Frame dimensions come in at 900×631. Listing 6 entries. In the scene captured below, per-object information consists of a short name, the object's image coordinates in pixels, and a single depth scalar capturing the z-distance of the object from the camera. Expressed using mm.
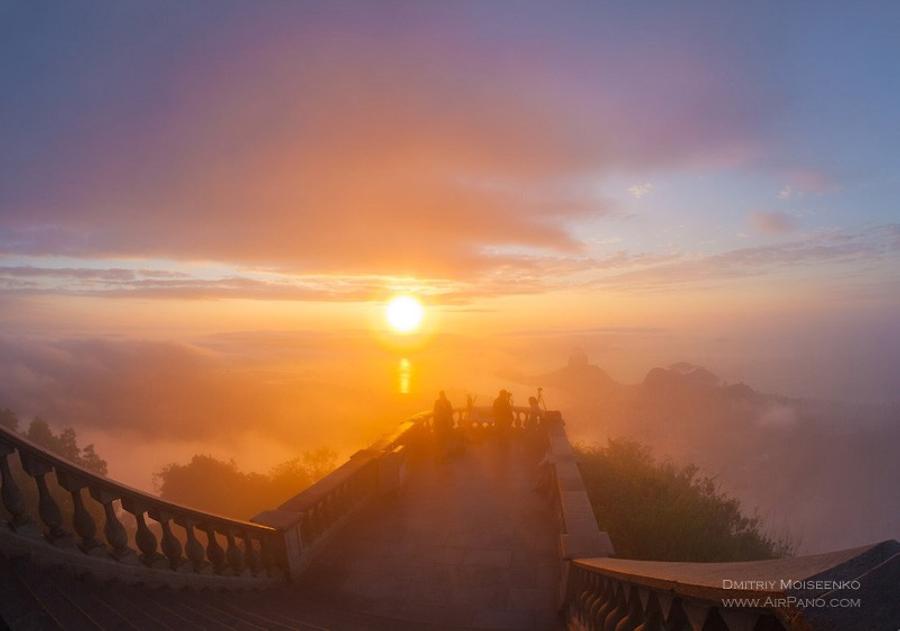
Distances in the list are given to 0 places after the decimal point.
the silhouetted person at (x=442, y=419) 15266
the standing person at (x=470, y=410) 18300
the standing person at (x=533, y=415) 17156
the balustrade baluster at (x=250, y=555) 6539
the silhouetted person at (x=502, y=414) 17281
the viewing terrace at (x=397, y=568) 1969
